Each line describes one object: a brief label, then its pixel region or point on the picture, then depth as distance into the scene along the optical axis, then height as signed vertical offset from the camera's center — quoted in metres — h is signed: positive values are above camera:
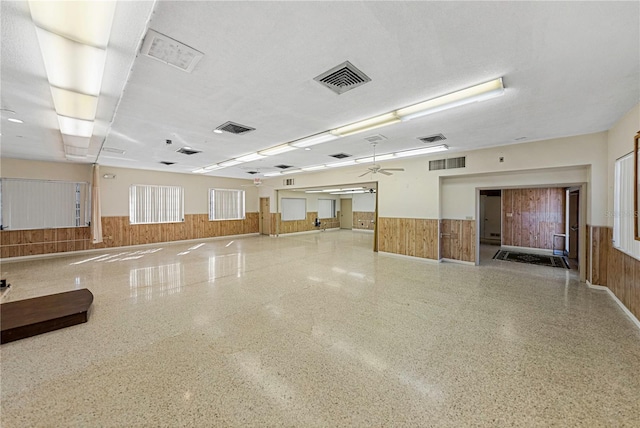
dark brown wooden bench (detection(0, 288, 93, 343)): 2.66 -1.24
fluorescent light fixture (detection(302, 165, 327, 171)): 7.95 +1.54
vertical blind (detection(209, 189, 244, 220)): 10.34 +0.38
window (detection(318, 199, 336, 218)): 13.63 +0.26
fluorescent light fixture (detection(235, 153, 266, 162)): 6.03 +1.46
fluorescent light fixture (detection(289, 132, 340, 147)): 4.36 +1.41
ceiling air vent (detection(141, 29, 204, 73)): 1.88 +1.36
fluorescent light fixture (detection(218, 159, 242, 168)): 6.82 +1.47
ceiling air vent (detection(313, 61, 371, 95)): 2.30 +1.38
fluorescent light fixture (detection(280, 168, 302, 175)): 8.74 +1.56
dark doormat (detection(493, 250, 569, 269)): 6.20 -1.30
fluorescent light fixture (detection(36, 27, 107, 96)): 1.76 +1.25
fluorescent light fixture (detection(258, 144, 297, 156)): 5.23 +1.43
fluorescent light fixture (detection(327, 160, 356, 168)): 7.21 +1.52
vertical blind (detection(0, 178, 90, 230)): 6.33 +0.27
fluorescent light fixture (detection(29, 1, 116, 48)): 1.47 +1.26
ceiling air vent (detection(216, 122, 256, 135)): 3.87 +1.43
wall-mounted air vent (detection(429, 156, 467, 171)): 5.78 +1.22
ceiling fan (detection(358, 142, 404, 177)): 5.42 +1.00
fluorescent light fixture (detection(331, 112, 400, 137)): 3.47 +1.38
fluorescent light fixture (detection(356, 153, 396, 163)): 6.17 +1.48
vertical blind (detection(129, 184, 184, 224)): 8.35 +0.33
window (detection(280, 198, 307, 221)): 11.59 +0.18
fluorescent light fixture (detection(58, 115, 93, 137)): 3.31 +1.29
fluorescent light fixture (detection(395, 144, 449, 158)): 5.35 +1.45
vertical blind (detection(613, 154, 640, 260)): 3.24 +0.05
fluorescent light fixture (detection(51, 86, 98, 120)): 2.55 +1.26
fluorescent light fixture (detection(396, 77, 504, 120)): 2.59 +1.35
